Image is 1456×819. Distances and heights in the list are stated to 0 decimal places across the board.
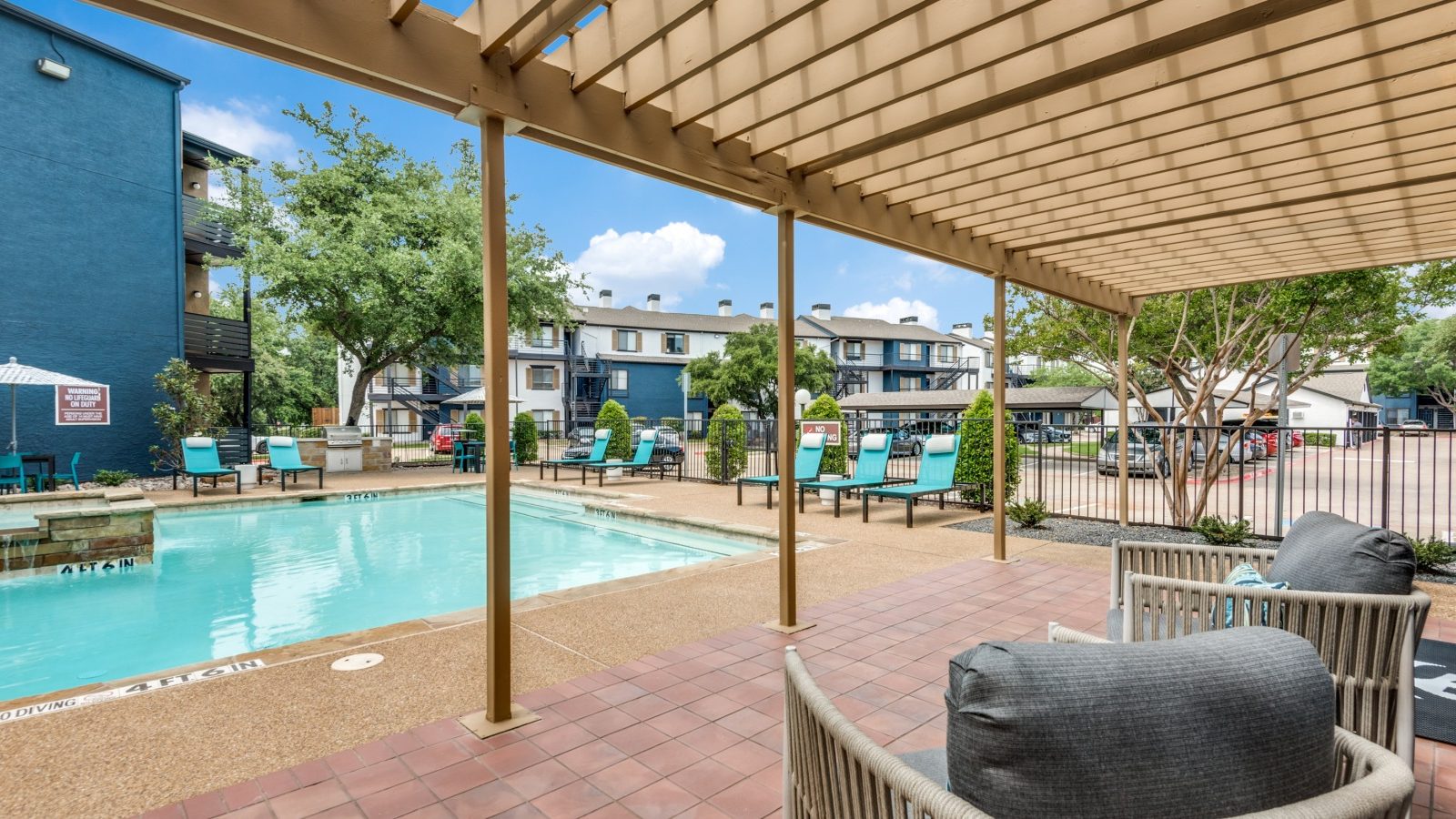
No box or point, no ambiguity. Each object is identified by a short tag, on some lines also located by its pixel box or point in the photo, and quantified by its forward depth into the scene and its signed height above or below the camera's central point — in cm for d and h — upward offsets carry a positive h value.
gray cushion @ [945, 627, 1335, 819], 94 -47
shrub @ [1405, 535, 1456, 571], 508 -117
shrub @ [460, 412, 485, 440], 1717 -69
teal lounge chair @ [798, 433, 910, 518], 834 -82
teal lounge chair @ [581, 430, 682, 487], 1227 -110
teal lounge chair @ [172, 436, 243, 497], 1066 -88
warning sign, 1133 -4
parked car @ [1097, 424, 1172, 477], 1669 -148
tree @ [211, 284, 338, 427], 2515 +127
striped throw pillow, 231 -65
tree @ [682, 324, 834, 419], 3083 +130
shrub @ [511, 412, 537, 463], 1645 -88
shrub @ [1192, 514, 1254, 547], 589 -117
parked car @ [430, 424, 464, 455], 2225 -133
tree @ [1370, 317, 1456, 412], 3440 +177
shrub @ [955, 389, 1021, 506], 837 -74
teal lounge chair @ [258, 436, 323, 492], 1152 -91
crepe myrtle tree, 713 +81
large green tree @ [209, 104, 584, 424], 1345 +304
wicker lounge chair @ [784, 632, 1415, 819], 98 -60
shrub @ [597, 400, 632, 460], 1470 -56
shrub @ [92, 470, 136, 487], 1120 -121
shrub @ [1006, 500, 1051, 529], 712 -120
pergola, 236 +127
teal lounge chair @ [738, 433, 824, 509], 916 -78
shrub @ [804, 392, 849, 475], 1069 -30
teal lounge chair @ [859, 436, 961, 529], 777 -85
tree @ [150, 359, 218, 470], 1195 -16
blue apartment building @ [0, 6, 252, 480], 1148 +312
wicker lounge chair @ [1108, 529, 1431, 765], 192 -70
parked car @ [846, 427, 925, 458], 2017 -141
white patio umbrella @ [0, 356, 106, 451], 911 +38
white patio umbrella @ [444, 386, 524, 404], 2158 +16
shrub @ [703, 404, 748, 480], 1194 -80
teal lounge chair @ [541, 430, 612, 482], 1283 -97
